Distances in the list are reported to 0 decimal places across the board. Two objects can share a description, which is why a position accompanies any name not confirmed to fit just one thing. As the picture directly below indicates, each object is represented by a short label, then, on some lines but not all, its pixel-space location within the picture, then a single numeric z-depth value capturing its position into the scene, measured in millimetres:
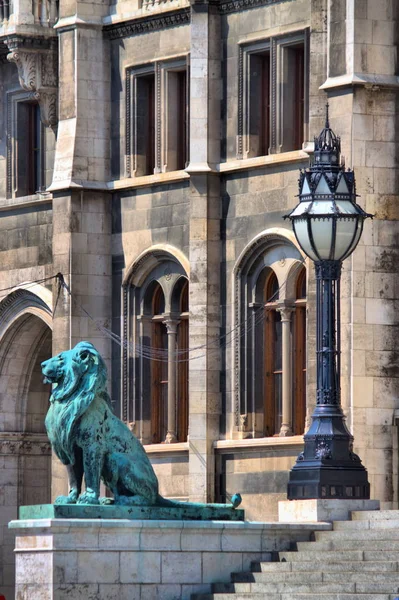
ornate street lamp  36188
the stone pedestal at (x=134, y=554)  33719
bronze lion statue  34844
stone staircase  33031
